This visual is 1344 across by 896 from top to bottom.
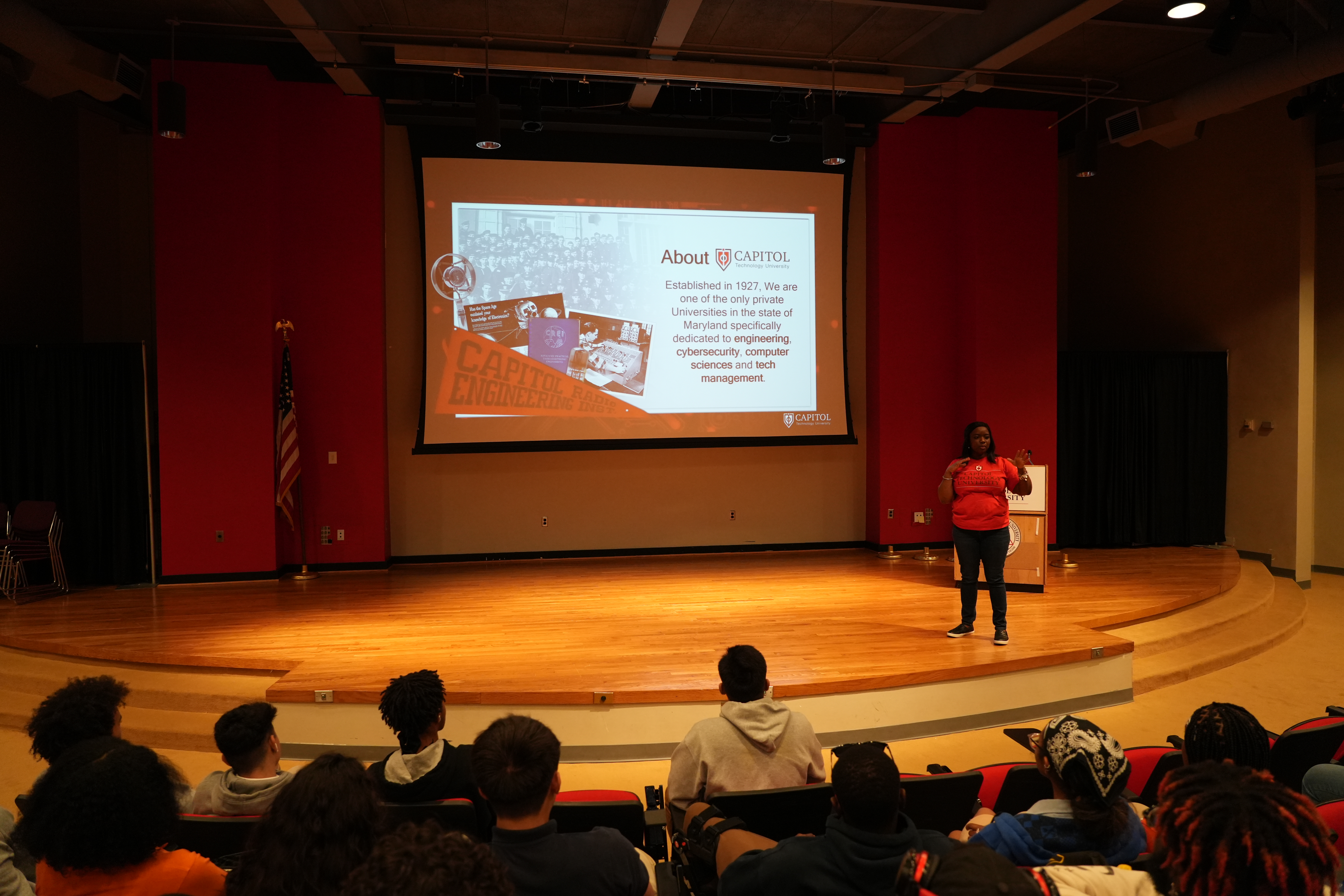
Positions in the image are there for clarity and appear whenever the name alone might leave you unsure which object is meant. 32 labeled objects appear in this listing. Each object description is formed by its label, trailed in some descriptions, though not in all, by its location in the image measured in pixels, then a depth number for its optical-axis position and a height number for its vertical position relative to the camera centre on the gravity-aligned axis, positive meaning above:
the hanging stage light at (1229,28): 5.21 +2.41
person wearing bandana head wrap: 1.75 -0.84
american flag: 7.00 -0.13
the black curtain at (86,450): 6.94 -0.15
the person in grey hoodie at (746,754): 2.45 -0.97
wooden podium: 6.66 -0.97
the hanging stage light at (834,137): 6.19 +2.09
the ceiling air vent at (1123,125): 7.38 +2.59
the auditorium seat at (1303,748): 2.58 -1.04
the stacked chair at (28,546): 6.54 -0.89
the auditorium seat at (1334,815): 2.04 -0.96
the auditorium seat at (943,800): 2.31 -1.05
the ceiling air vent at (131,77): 6.38 +2.73
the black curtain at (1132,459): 8.55 -0.41
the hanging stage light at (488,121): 5.90 +2.13
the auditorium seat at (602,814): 2.17 -1.00
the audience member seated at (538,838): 1.65 -0.83
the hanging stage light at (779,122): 7.01 +2.49
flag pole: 7.18 -1.06
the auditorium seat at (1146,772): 2.54 -1.09
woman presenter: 5.01 -0.50
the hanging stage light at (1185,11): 5.19 +2.52
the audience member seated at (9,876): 1.75 -0.92
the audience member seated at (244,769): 2.09 -0.87
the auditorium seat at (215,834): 2.01 -0.96
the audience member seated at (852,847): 1.59 -0.82
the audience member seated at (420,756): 2.29 -0.91
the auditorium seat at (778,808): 2.25 -1.03
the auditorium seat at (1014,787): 2.46 -1.09
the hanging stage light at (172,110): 5.60 +2.13
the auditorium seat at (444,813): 2.06 -0.94
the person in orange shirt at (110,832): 1.50 -0.72
